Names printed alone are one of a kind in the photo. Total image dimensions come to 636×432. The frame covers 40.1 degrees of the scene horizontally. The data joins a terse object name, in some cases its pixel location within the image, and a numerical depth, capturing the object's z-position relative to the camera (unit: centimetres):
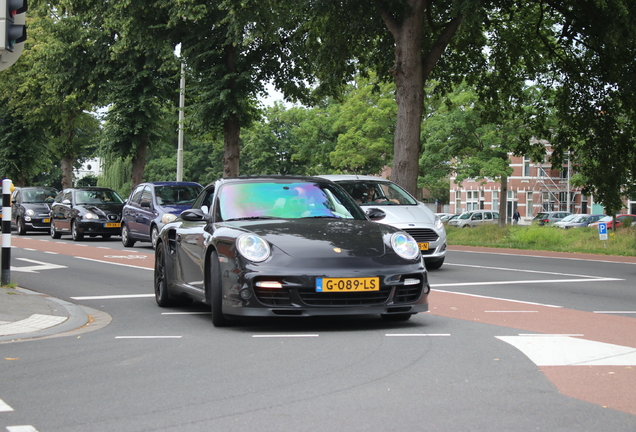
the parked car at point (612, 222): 3338
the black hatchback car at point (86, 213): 2680
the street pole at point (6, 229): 1082
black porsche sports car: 734
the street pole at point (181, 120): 3412
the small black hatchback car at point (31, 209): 3247
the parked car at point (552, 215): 6504
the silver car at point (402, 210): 1476
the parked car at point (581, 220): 5941
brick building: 7988
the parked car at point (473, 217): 6581
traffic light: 910
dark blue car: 2208
